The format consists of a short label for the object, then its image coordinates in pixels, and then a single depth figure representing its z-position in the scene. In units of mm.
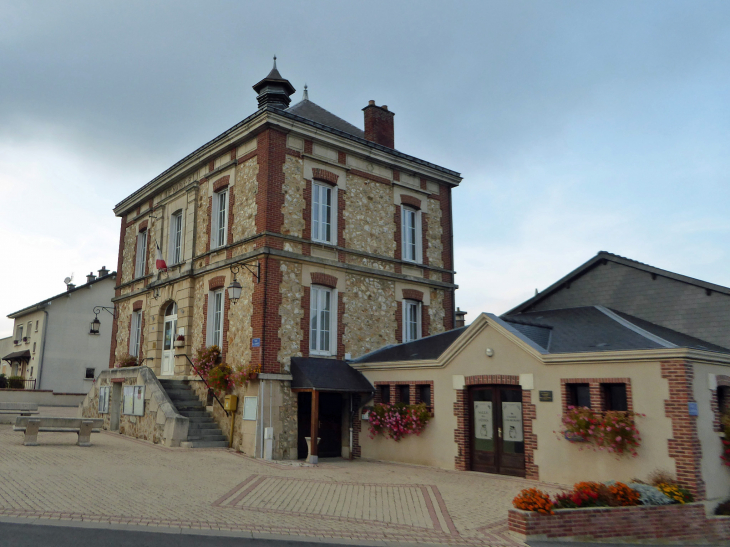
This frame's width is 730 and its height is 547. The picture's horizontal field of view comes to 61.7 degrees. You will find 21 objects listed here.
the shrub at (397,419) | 14836
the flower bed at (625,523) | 8477
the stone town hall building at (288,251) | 15945
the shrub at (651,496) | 9320
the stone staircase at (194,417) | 15977
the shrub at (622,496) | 9133
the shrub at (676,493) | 9615
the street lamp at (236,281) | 15609
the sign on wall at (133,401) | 17609
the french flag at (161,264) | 19812
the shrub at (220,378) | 16172
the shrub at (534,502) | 8570
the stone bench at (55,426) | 14438
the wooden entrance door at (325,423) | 15883
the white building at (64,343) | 33812
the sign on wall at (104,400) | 20023
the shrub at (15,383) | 30641
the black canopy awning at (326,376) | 15284
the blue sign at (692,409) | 10508
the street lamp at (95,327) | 21759
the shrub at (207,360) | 16953
